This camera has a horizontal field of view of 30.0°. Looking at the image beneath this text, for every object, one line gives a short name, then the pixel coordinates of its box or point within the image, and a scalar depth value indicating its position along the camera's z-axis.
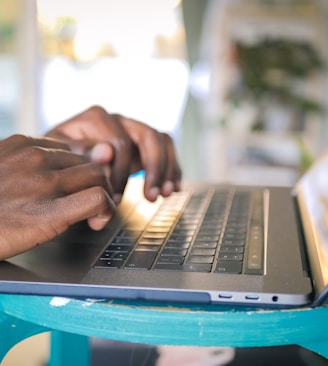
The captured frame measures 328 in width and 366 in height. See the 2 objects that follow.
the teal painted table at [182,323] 0.36
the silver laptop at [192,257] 0.38
